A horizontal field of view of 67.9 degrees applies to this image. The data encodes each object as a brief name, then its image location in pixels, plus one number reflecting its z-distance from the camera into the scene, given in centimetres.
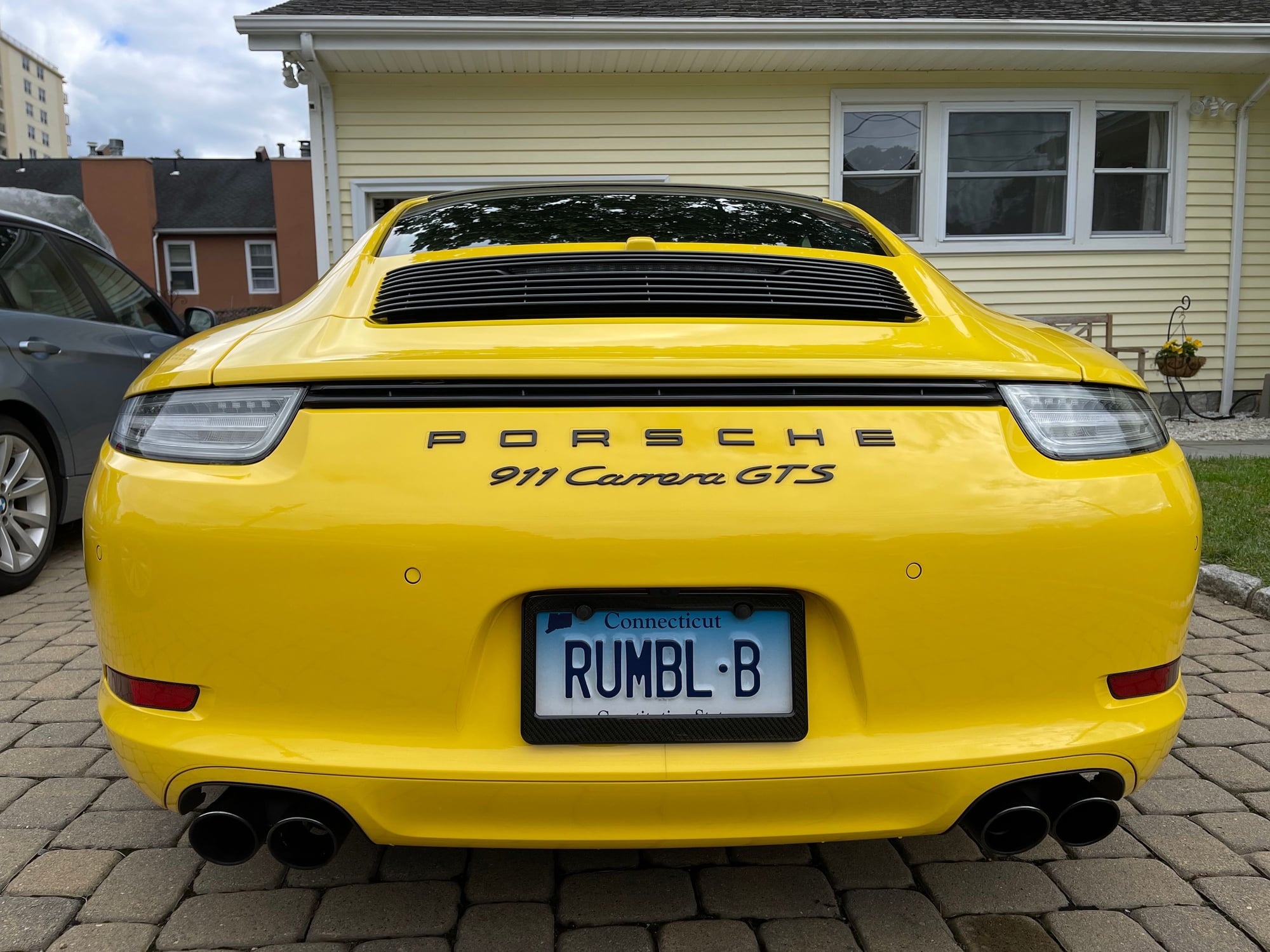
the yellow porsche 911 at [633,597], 142
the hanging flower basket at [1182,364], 910
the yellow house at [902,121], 843
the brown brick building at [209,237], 3584
